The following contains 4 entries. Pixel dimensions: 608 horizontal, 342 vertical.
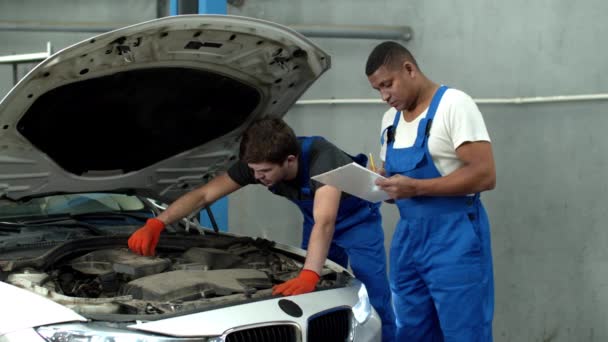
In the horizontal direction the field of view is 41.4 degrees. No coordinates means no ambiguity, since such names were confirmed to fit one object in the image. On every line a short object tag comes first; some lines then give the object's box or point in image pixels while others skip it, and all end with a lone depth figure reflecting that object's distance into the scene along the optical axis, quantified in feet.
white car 9.27
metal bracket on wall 12.17
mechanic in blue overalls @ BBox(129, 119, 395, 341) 11.37
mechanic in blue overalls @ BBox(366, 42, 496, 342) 10.59
